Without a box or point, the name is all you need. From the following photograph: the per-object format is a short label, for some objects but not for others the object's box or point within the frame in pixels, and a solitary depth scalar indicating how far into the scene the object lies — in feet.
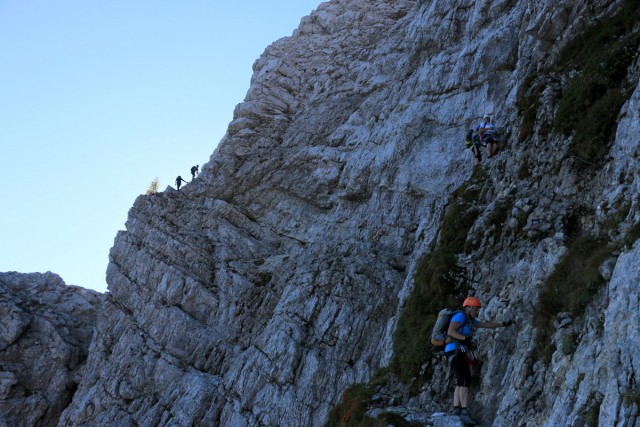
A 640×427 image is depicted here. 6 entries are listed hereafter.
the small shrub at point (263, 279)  134.41
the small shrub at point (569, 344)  37.33
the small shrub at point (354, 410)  53.31
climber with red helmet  43.29
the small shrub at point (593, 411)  30.76
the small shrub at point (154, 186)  312.66
